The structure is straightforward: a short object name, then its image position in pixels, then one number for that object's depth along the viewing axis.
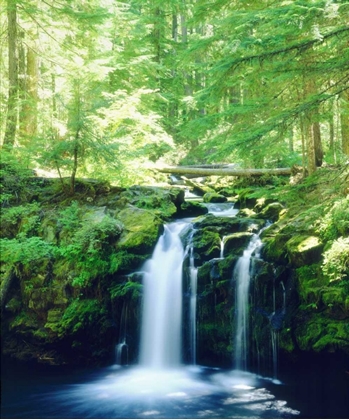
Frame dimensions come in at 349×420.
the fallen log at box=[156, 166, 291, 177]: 14.14
